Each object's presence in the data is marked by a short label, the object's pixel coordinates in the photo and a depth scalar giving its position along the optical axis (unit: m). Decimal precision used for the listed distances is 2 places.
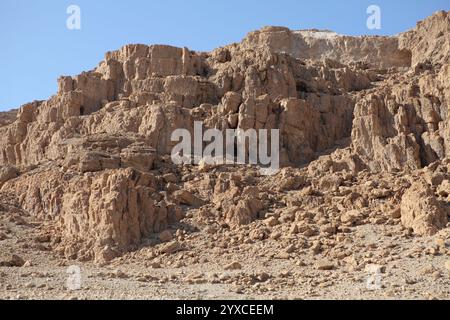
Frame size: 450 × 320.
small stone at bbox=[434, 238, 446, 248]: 20.50
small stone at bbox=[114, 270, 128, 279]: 20.79
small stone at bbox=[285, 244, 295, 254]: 22.48
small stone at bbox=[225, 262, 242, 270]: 21.83
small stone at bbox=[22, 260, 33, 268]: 23.86
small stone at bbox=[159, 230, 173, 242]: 25.45
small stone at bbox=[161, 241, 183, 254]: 24.31
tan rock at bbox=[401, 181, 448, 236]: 21.97
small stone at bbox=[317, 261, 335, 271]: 20.58
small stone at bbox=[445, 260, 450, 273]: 18.64
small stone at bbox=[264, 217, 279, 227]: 25.09
